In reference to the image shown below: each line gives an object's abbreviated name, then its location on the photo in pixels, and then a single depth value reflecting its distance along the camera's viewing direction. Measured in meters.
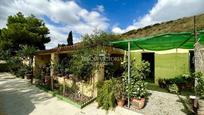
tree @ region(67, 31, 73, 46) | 16.20
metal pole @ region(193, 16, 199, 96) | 3.27
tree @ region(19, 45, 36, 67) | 9.30
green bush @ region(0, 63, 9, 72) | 14.82
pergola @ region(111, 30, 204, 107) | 3.41
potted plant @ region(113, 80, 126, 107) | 4.28
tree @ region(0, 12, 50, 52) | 12.71
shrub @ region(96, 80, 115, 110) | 4.17
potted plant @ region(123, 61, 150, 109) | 4.16
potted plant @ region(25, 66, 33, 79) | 9.59
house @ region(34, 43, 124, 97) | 4.96
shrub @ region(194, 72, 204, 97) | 3.17
